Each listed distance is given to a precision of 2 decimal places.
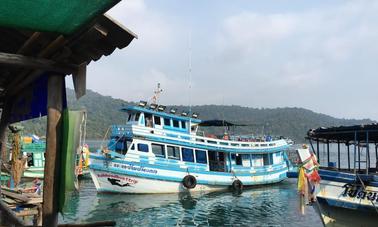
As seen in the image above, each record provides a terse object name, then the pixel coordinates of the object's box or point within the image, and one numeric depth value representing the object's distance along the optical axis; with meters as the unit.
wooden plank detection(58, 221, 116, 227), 5.70
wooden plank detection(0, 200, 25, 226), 7.02
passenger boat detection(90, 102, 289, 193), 22.42
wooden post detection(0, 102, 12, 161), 7.19
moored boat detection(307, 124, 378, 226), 12.22
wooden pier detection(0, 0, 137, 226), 3.21
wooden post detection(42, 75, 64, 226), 4.23
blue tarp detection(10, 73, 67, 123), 4.93
